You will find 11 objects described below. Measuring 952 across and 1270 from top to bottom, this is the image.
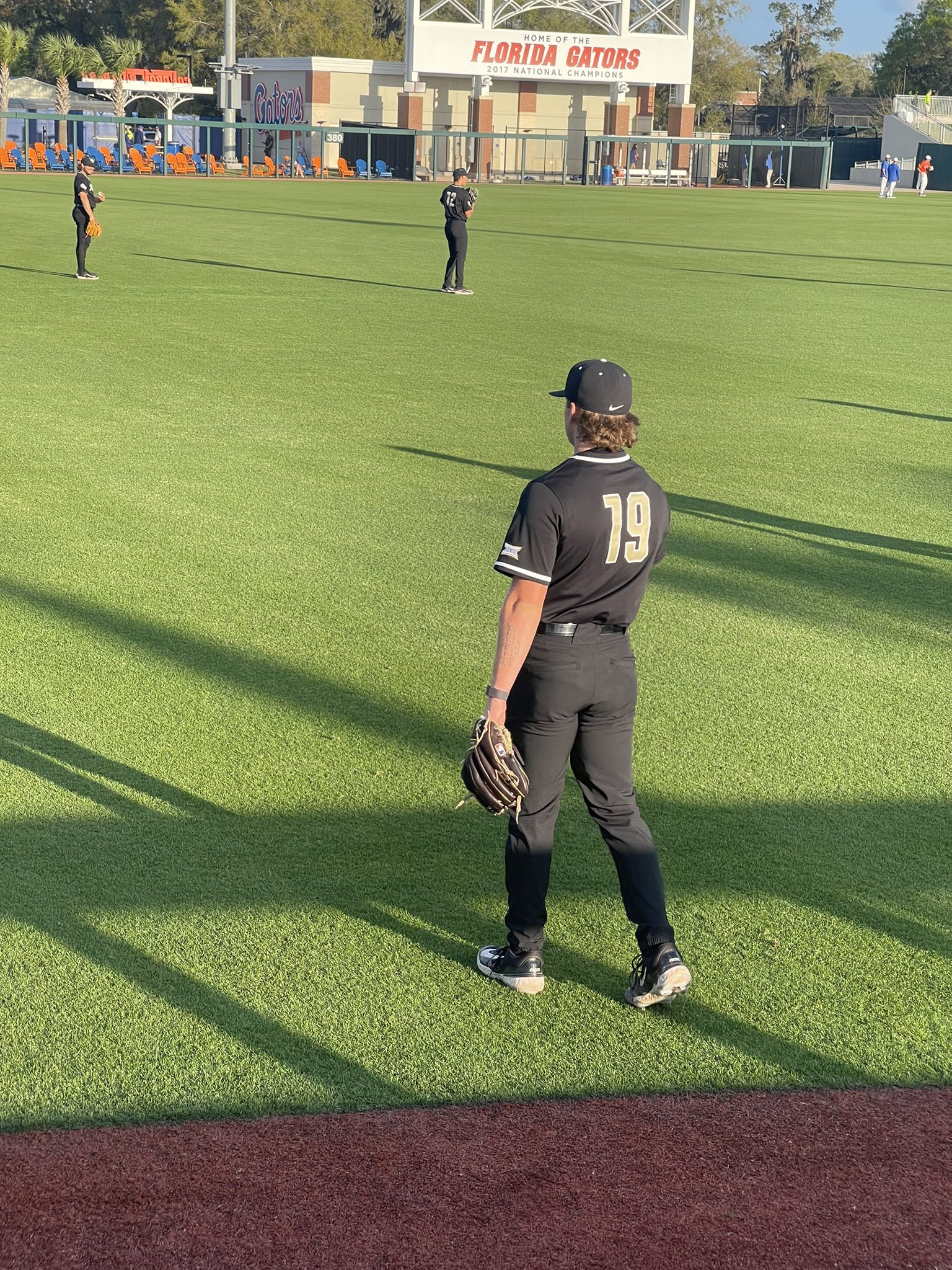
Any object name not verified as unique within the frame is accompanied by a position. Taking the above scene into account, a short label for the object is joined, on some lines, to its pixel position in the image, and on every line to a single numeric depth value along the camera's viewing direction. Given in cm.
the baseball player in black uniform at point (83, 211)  2131
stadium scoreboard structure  6844
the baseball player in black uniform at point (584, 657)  403
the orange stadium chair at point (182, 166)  5931
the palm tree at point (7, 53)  7225
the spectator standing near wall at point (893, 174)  6312
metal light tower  6562
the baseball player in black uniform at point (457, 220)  2144
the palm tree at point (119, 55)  7350
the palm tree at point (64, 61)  7188
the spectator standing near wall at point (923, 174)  6562
